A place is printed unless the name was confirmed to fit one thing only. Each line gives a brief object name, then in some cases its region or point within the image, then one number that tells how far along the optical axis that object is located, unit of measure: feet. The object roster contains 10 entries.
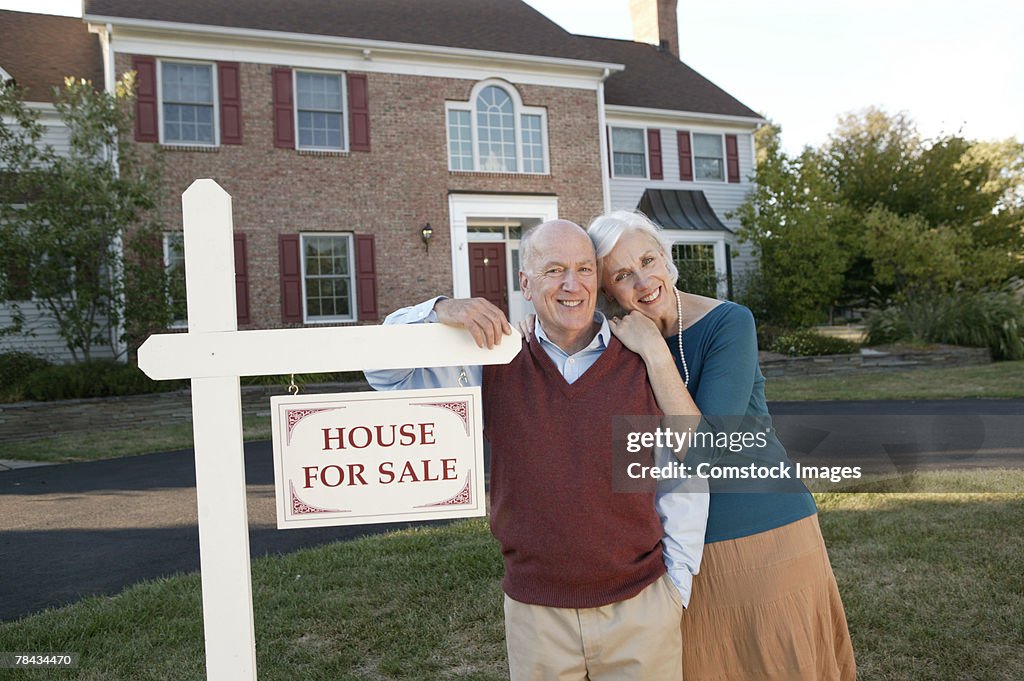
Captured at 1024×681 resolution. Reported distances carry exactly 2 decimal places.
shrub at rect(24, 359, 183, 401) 39.32
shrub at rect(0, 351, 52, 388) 42.01
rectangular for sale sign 5.57
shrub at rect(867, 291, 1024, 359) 52.85
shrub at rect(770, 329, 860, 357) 53.11
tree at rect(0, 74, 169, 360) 39.50
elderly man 5.94
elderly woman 6.72
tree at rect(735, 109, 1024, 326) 61.72
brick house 48.08
